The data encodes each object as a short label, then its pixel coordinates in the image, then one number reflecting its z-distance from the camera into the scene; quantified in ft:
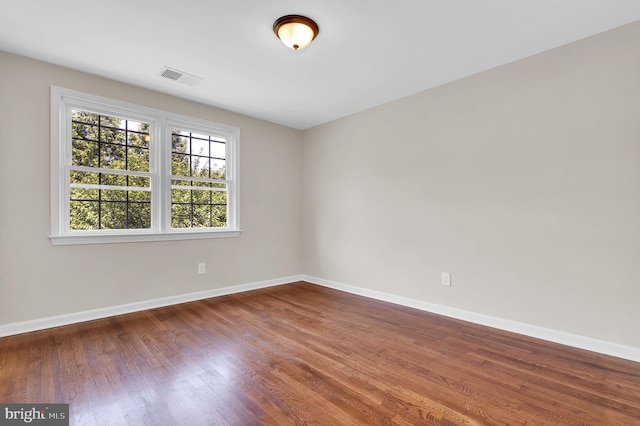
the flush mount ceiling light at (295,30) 7.27
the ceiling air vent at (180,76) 9.94
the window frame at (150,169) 9.59
